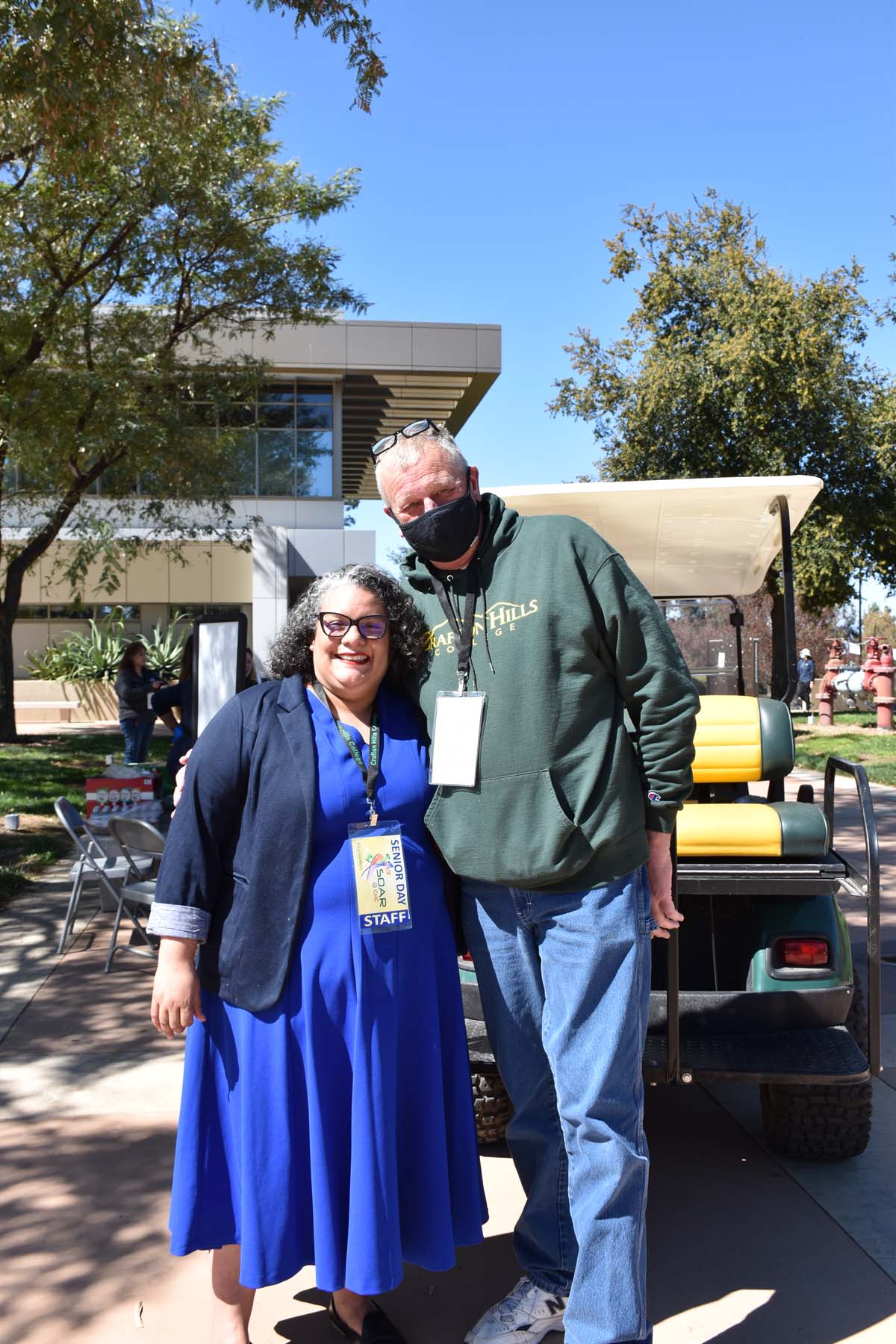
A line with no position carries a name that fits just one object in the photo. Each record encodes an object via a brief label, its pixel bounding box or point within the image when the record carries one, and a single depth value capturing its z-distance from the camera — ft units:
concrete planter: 94.02
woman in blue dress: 7.94
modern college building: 88.12
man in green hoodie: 7.82
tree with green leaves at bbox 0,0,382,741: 43.21
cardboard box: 24.66
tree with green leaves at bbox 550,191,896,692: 63.77
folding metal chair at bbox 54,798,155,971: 20.92
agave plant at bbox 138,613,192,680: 88.79
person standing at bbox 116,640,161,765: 49.55
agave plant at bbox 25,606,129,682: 95.35
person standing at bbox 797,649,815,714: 88.28
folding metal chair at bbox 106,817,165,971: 19.34
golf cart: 10.58
